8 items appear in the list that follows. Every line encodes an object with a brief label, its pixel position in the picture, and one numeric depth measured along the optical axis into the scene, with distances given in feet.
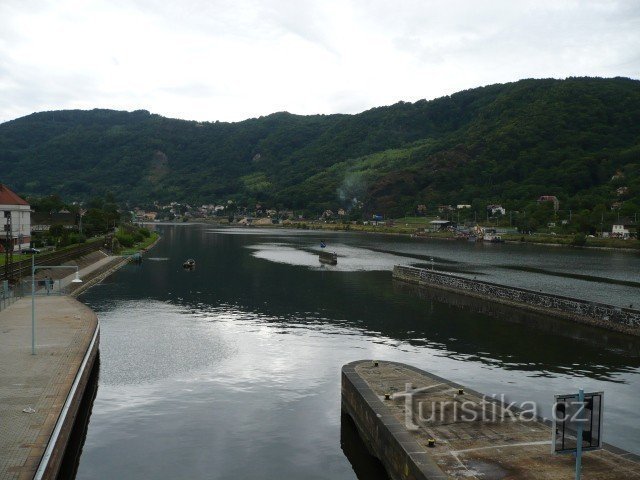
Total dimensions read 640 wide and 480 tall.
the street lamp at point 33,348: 82.65
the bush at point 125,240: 366.08
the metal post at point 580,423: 30.83
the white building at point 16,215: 241.76
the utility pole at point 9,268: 136.25
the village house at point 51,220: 378.10
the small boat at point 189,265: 267.39
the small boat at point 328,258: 291.69
